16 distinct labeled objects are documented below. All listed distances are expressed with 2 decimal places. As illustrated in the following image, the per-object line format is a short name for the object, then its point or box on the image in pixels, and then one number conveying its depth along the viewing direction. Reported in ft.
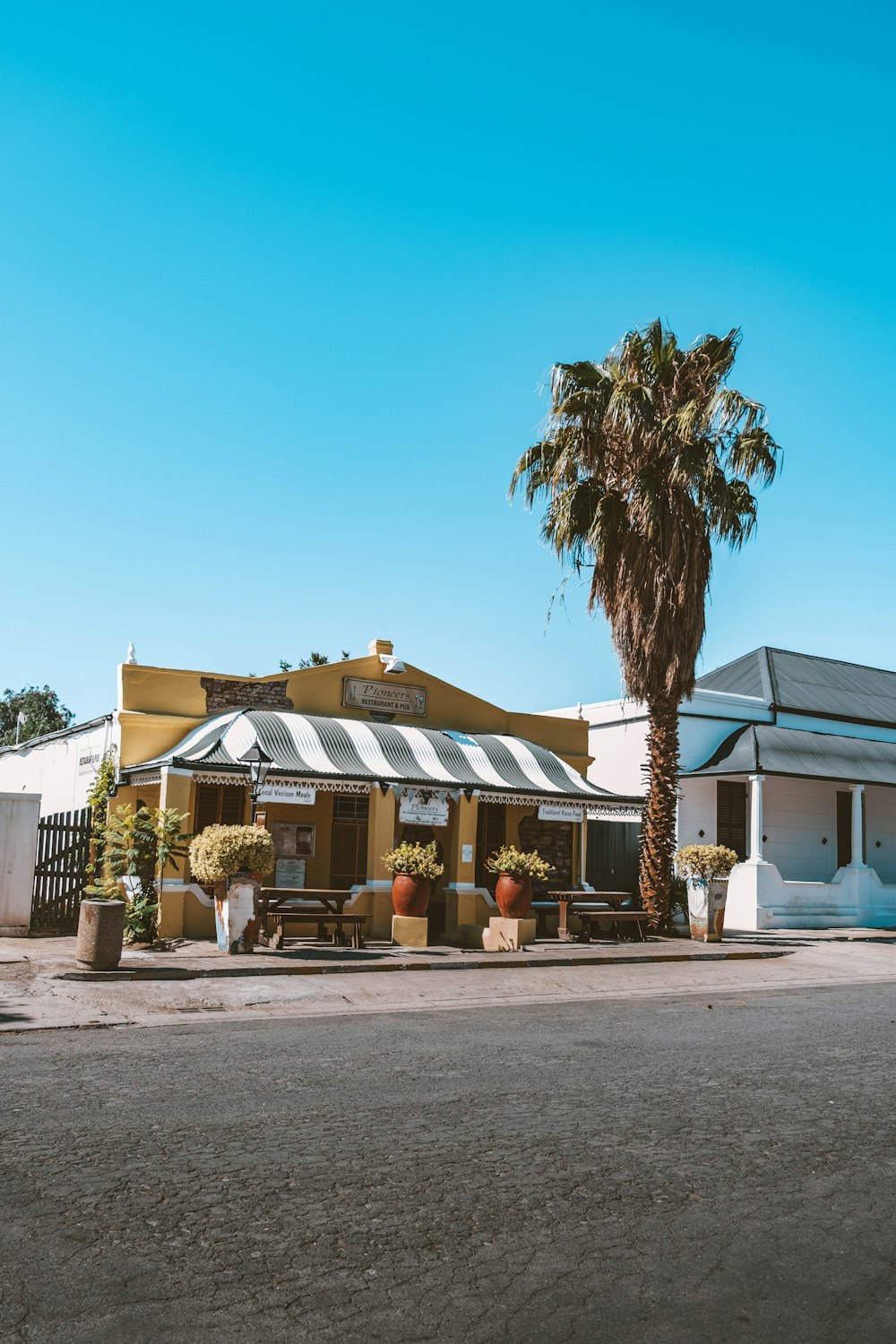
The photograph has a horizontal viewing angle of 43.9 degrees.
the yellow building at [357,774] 60.29
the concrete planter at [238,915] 51.67
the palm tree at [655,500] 66.69
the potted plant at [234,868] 51.06
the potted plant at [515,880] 60.03
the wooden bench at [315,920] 55.06
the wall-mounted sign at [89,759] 67.51
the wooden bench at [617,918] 65.87
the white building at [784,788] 84.48
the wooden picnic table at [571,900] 66.23
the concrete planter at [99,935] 43.73
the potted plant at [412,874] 58.39
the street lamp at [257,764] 54.85
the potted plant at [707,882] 66.85
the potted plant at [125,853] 56.29
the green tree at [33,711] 209.67
